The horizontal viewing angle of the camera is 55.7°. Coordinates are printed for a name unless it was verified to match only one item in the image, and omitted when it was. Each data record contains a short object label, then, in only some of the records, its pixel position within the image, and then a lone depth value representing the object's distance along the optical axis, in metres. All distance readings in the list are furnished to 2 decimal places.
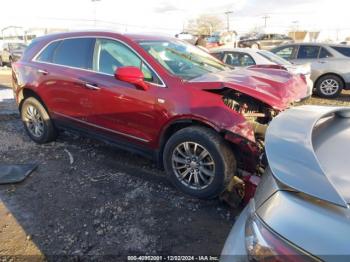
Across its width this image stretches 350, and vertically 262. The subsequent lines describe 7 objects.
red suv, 3.34
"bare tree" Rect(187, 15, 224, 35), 61.69
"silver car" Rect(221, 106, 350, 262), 1.11
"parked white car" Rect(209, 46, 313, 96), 8.22
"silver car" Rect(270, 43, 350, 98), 9.20
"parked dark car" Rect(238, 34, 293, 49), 31.36
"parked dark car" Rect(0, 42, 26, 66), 19.97
